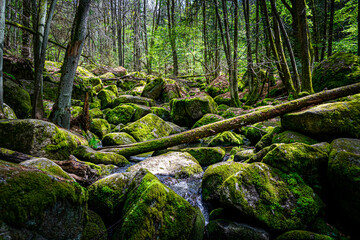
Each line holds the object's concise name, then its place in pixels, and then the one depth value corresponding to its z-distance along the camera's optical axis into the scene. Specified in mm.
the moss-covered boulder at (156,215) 2010
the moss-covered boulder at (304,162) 2846
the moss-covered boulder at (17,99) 5949
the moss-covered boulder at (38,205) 1344
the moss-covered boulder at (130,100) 12180
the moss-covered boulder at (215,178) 3307
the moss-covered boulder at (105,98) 12469
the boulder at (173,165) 4484
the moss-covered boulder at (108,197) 2650
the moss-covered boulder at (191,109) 10414
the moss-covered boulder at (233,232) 2309
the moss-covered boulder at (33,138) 3773
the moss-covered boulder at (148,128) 7211
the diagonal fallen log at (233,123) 5477
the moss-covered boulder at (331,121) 3854
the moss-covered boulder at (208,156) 5379
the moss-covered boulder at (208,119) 8828
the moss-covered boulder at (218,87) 18109
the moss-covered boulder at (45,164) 2681
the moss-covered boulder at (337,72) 6986
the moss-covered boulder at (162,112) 11742
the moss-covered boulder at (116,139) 6324
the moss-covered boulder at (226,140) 7176
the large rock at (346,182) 2201
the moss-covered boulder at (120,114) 9673
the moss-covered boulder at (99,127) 7918
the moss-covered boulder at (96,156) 4754
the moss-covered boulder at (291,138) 4317
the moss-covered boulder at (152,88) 14867
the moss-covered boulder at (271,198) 2395
